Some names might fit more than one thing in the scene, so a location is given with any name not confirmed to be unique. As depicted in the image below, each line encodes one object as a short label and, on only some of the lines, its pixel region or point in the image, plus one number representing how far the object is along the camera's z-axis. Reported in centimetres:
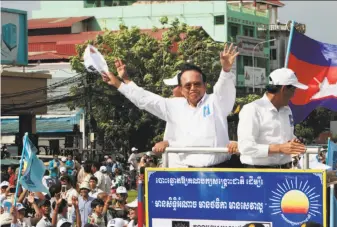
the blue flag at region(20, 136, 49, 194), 1395
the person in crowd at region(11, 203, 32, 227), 1194
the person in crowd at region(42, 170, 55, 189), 1894
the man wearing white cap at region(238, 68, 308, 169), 676
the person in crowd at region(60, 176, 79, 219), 1435
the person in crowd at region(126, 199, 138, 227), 1148
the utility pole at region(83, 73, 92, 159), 4286
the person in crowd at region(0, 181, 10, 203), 1603
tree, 4903
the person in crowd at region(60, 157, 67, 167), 2603
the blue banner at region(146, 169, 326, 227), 649
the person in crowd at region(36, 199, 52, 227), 1211
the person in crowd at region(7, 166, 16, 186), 2159
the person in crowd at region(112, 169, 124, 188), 2635
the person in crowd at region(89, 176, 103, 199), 1542
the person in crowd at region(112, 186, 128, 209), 1417
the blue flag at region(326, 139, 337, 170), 874
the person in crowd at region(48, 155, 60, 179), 2372
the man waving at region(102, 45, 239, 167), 716
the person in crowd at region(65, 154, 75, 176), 2507
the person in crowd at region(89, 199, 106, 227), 1334
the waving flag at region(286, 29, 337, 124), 1333
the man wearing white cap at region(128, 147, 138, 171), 3253
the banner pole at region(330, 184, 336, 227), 651
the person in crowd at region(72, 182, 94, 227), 1378
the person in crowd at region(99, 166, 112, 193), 2142
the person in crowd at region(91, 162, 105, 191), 2104
